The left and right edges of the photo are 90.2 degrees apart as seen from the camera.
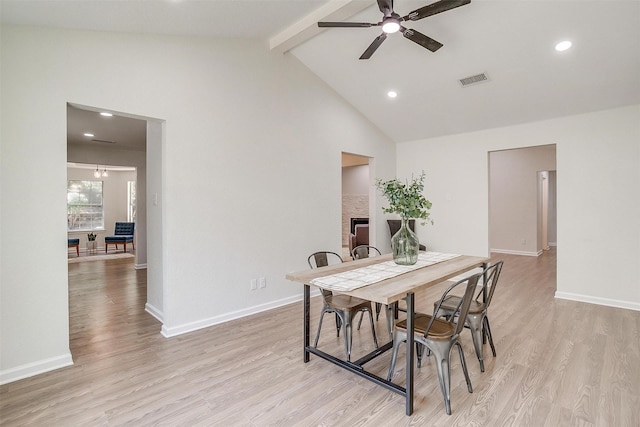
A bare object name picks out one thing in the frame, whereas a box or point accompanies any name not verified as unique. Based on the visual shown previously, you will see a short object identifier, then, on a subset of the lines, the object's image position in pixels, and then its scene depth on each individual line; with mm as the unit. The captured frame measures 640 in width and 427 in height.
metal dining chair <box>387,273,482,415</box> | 1945
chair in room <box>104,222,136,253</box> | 8986
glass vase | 2689
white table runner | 2071
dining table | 1908
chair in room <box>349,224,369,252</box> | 7030
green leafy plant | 2598
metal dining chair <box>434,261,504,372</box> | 2424
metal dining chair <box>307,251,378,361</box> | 2537
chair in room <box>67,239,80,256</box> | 8066
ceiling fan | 2240
